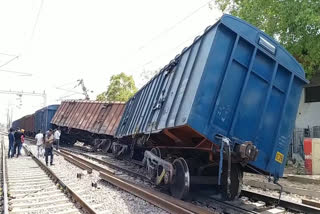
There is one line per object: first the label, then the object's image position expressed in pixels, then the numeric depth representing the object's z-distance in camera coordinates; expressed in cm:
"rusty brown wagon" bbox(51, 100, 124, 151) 1969
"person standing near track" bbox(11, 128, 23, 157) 1687
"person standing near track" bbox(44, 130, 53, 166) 1355
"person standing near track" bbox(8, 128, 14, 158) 1710
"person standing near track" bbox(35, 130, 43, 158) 1696
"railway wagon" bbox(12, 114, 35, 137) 3862
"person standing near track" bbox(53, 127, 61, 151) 2114
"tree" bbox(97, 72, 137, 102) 4456
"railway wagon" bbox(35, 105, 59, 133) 2951
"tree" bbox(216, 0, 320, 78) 1248
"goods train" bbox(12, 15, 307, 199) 604
